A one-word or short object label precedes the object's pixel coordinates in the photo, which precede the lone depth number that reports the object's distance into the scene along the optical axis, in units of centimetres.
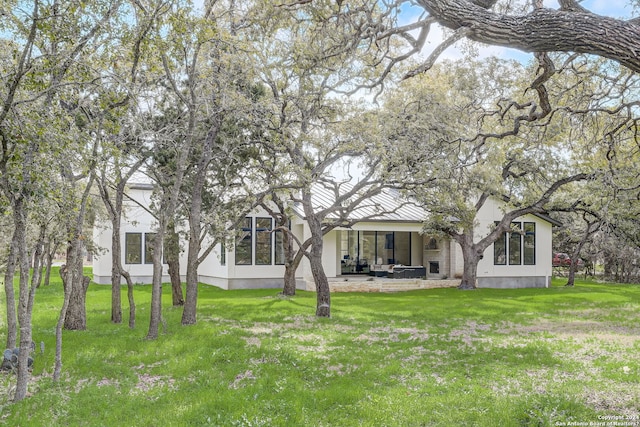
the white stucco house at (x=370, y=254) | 2244
